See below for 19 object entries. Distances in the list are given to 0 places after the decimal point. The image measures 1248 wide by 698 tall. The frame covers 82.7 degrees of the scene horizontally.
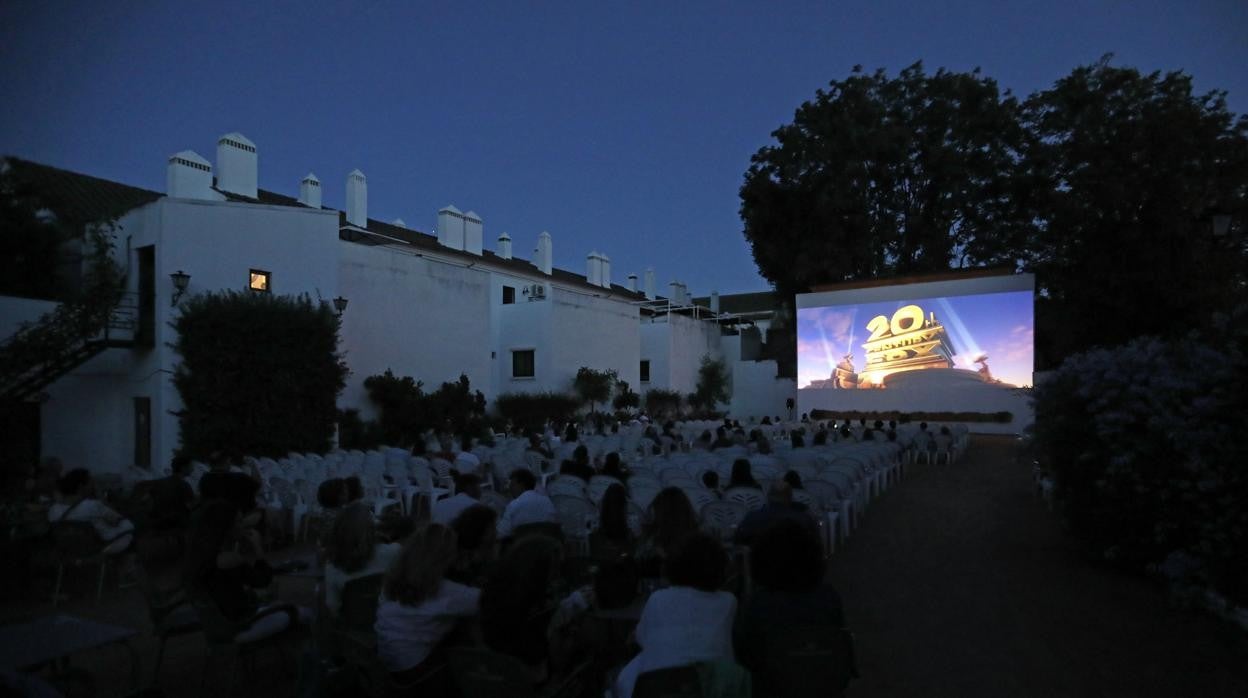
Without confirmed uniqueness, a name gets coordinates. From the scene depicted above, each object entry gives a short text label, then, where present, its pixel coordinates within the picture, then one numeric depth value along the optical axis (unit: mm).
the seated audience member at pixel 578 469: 7551
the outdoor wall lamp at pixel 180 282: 12800
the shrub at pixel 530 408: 21750
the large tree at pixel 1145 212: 15844
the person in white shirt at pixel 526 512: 5016
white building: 13453
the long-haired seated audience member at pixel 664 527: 4098
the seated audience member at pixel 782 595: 2953
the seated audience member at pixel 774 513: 4762
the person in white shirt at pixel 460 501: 5016
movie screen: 19703
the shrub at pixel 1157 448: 4270
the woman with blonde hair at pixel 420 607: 2955
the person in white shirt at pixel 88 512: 6074
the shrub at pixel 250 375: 12883
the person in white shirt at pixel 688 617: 2654
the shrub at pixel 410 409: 17516
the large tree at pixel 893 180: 23469
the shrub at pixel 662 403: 27266
